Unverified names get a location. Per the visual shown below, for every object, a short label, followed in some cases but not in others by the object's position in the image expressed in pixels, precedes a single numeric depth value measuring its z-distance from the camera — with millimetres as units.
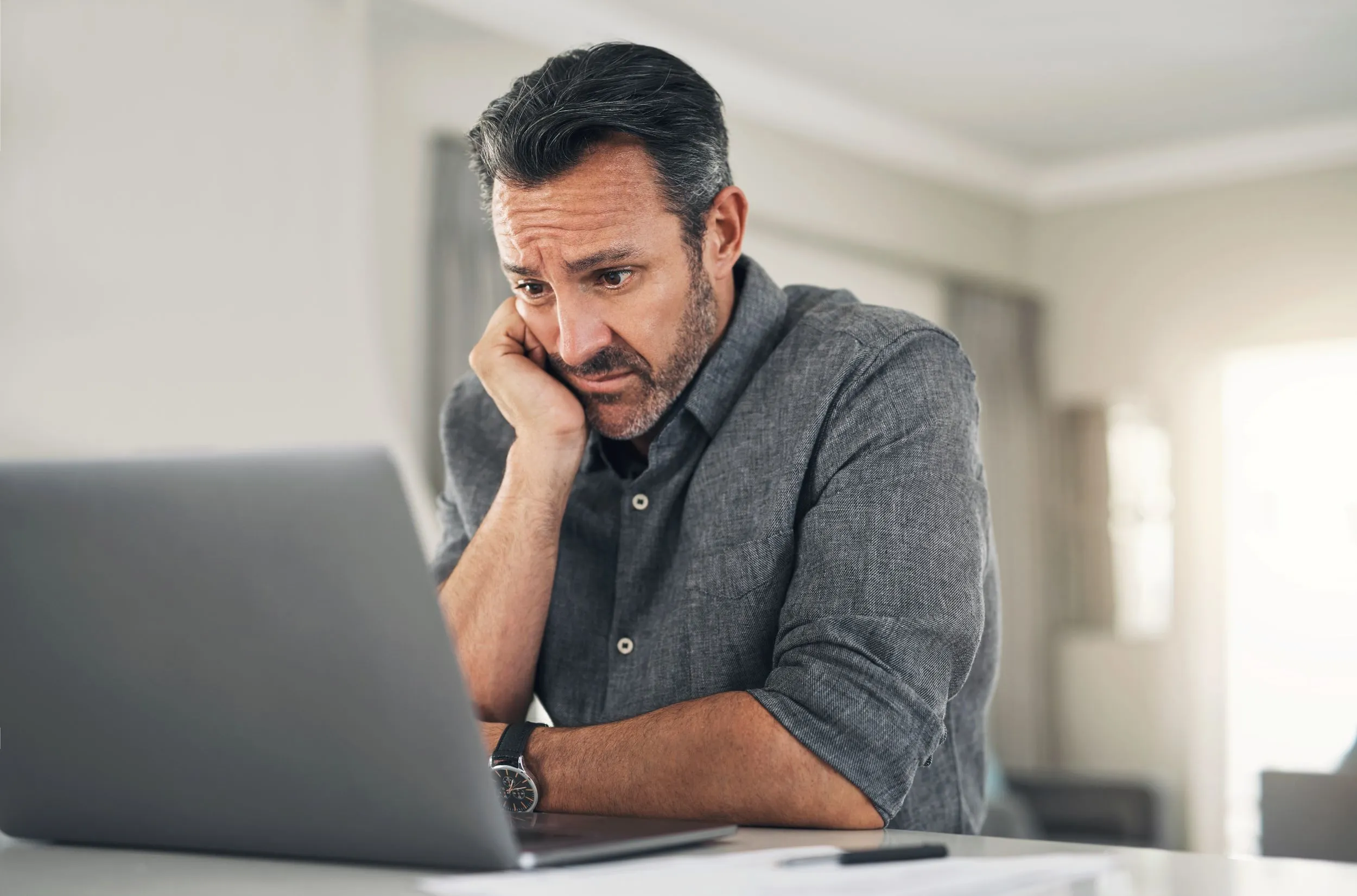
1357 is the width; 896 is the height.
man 1141
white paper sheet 681
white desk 722
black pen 756
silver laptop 709
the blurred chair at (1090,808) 4668
